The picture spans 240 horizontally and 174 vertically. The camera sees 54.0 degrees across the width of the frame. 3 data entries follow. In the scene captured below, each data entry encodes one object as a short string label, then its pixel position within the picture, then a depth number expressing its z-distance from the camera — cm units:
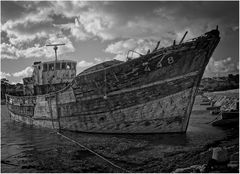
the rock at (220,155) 647
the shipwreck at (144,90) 1271
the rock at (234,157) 668
